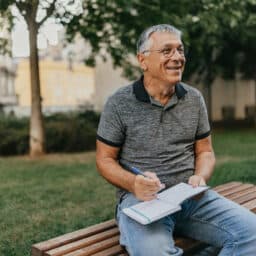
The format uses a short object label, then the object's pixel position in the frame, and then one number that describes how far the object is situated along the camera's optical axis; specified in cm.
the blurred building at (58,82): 4369
